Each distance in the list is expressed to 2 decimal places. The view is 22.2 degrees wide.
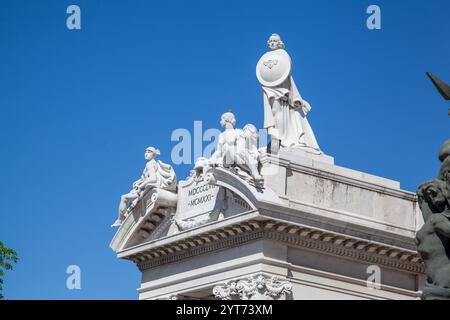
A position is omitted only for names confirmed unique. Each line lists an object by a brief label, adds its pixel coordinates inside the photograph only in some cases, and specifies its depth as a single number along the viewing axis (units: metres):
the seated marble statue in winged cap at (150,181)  33.72
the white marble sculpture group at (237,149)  30.08
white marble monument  29.89
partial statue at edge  11.80
